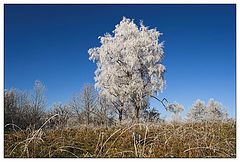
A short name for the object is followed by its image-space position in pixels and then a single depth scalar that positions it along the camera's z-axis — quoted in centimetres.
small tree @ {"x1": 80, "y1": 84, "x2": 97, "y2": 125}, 1836
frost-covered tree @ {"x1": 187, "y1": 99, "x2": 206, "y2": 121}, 4047
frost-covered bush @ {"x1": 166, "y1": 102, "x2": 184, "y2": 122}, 1144
